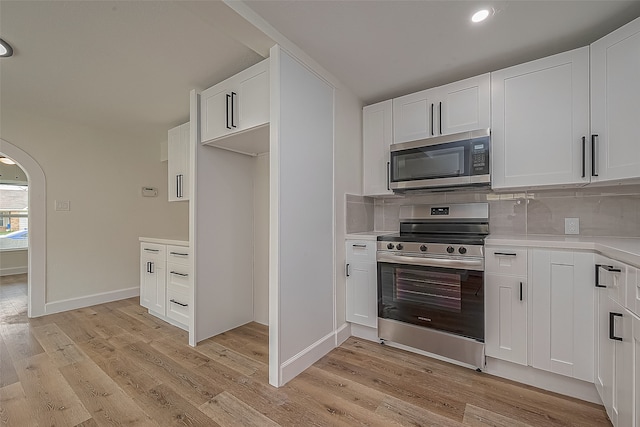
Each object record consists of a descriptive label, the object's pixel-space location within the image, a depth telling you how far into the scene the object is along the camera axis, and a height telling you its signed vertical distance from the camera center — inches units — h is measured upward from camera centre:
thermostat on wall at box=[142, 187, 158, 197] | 167.3 +13.4
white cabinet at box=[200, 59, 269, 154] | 81.2 +35.1
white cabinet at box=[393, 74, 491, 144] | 85.5 +34.4
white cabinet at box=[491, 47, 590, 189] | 72.9 +25.7
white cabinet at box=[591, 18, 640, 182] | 62.3 +26.5
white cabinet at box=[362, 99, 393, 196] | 103.7 +26.1
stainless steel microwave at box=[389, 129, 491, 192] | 82.6 +16.6
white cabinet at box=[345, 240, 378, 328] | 95.3 -25.0
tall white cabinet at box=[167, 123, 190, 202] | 127.3 +24.0
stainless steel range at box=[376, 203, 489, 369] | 76.4 -22.3
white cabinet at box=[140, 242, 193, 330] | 109.2 -29.2
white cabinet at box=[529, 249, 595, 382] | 63.4 -24.0
